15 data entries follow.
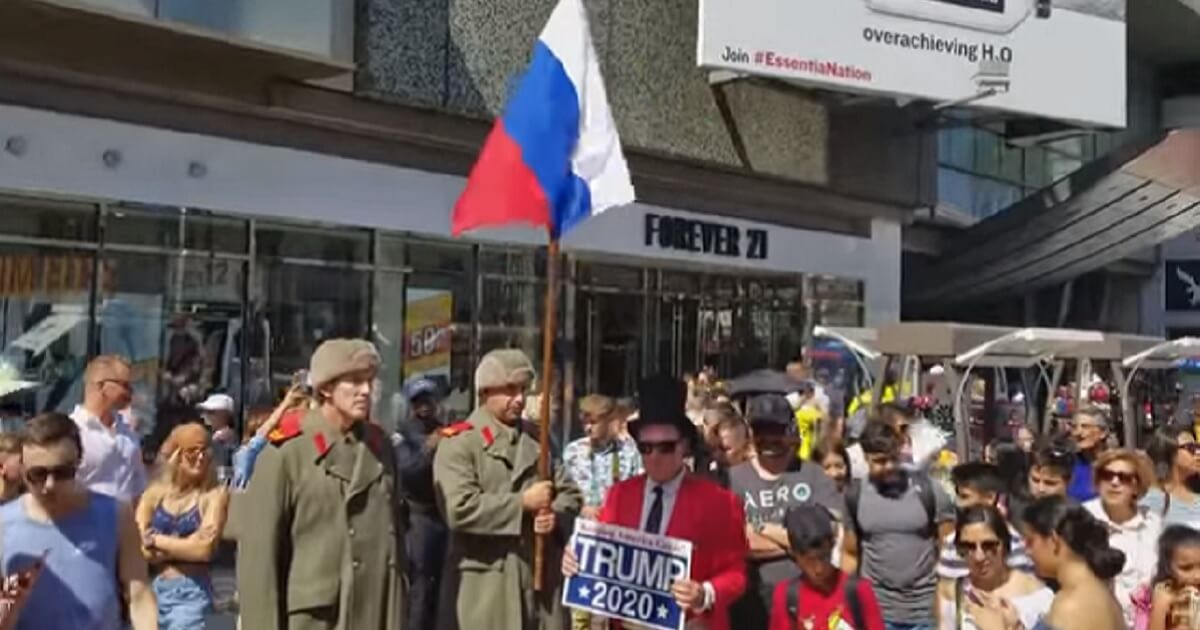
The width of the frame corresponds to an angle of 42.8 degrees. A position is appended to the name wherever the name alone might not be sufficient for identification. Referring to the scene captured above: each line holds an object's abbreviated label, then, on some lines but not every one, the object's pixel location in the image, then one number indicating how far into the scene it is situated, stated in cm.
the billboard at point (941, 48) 1820
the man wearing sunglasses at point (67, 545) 448
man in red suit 533
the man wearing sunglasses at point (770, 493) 631
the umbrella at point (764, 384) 1200
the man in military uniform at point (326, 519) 535
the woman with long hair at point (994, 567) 555
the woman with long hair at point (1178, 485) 716
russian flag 623
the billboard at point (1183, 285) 3422
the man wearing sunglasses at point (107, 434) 741
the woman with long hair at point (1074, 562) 453
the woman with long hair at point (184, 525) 695
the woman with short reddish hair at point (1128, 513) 661
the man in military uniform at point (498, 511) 585
